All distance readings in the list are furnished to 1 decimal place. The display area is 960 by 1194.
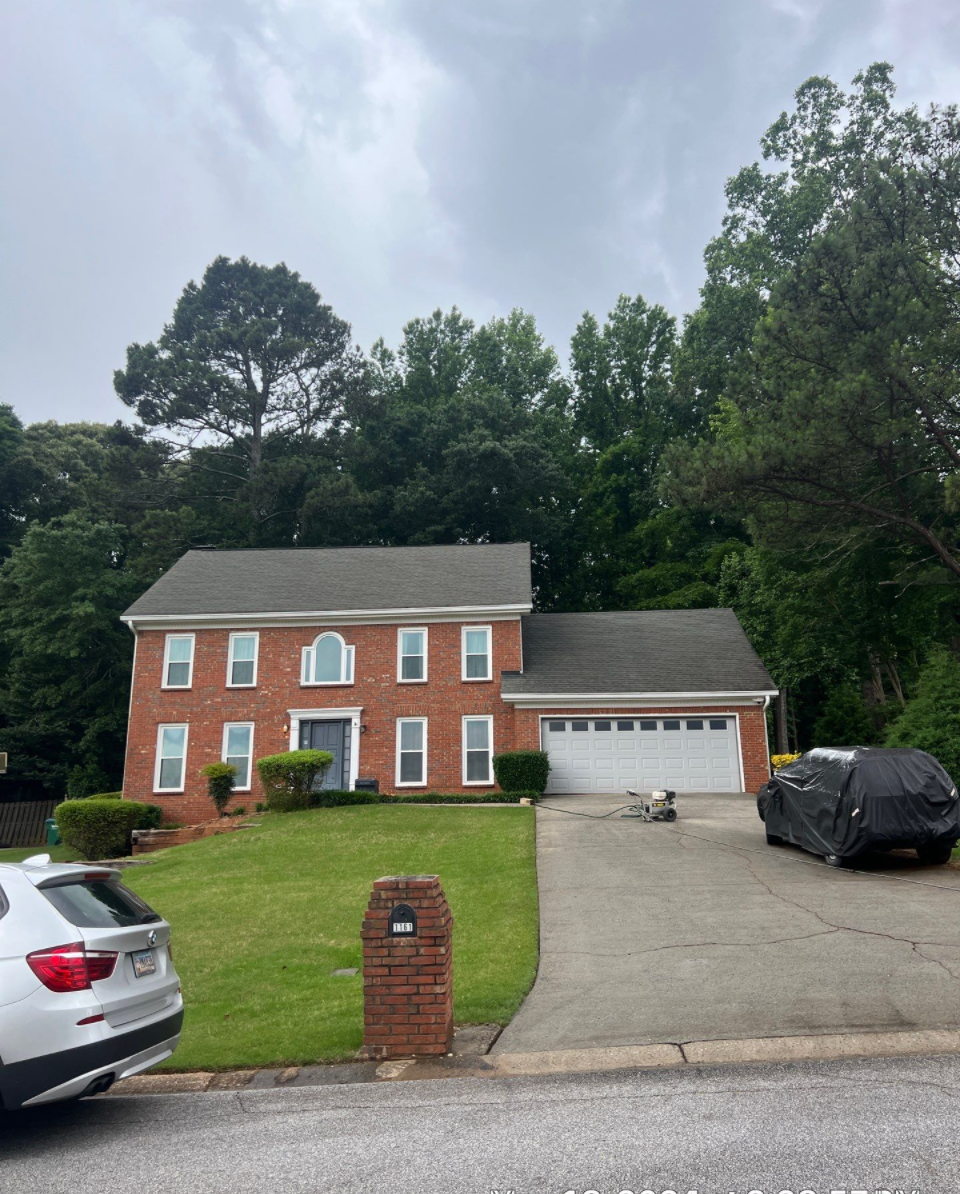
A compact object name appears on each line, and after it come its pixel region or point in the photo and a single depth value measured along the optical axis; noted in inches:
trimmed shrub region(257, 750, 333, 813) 823.7
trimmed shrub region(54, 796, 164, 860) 855.1
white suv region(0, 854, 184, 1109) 189.3
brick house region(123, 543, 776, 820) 930.7
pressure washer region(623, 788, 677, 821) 710.5
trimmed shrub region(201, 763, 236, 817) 893.8
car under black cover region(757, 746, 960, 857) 482.3
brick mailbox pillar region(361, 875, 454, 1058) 254.1
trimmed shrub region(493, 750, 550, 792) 877.2
